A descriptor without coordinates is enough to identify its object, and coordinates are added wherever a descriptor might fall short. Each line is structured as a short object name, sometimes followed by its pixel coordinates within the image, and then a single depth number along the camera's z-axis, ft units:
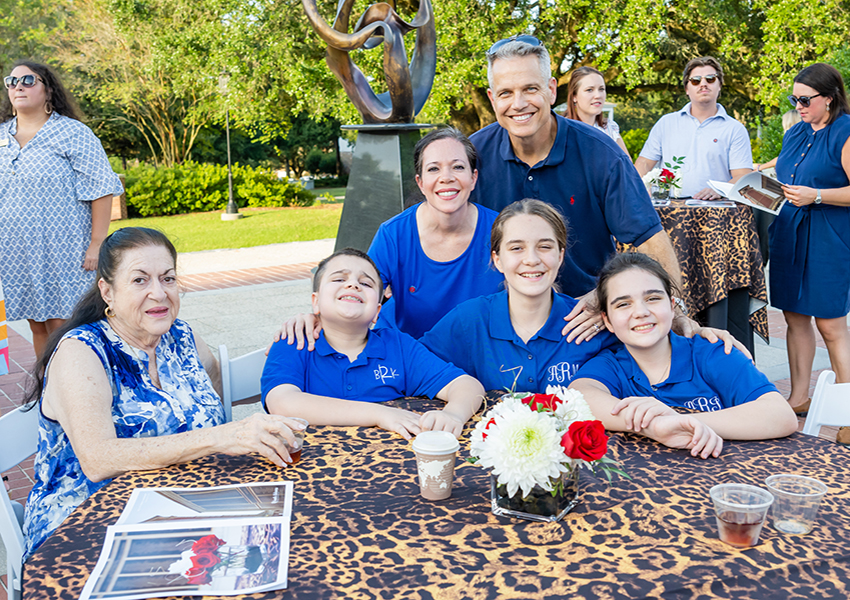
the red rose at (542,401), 5.01
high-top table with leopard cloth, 15.28
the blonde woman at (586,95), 19.25
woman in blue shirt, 9.77
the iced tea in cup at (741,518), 4.70
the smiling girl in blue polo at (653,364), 7.13
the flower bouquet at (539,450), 4.76
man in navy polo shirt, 10.20
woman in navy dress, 13.97
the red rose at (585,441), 4.77
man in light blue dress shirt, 17.66
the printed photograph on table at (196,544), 4.38
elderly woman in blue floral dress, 6.23
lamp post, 56.37
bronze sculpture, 18.69
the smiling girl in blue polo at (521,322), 8.10
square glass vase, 5.07
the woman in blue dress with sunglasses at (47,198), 15.16
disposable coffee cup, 5.31
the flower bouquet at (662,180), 16.15
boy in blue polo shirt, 7.82
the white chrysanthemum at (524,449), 4.74
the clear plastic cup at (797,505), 4.93
